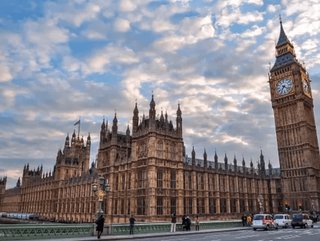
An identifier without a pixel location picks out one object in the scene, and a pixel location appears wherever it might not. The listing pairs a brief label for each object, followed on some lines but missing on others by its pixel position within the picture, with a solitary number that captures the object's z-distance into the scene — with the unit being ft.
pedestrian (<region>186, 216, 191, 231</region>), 112.47
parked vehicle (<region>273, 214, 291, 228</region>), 130.52
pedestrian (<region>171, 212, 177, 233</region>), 106.11
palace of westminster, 176.04
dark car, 123.34
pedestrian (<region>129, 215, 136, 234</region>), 91.12
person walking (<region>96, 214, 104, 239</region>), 75.82
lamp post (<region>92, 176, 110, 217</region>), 89.57
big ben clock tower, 255.70
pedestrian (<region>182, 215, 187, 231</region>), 113.15
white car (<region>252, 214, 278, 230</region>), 112.42
